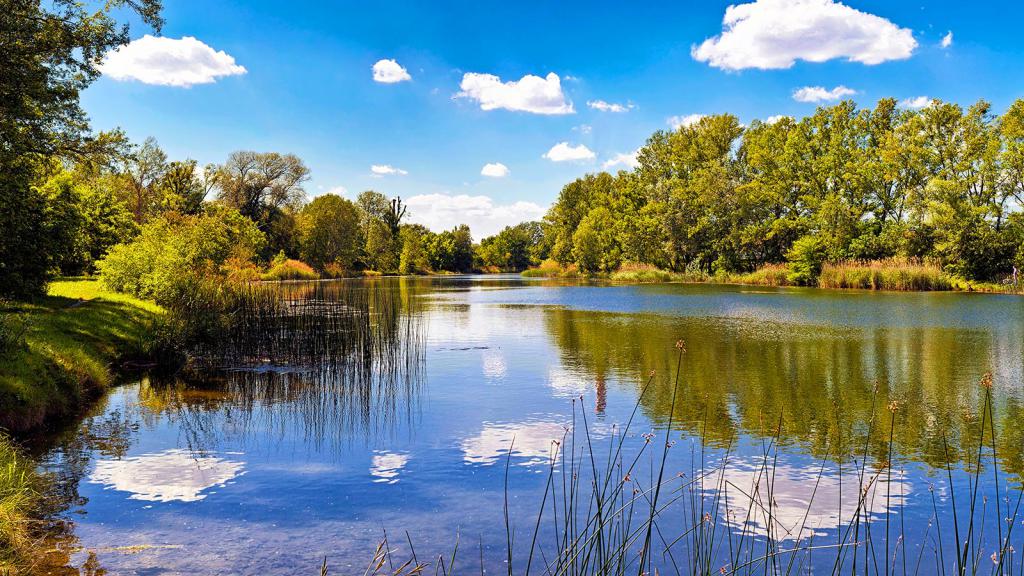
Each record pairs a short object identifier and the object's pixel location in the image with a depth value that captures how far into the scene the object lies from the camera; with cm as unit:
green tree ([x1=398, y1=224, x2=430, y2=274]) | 9381
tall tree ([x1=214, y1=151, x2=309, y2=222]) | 6431
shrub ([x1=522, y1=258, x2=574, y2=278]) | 8250
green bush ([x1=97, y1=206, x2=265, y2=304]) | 1728
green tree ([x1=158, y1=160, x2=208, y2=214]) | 5303
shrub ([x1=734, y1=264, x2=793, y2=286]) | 4591
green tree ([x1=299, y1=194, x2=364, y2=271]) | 6781
